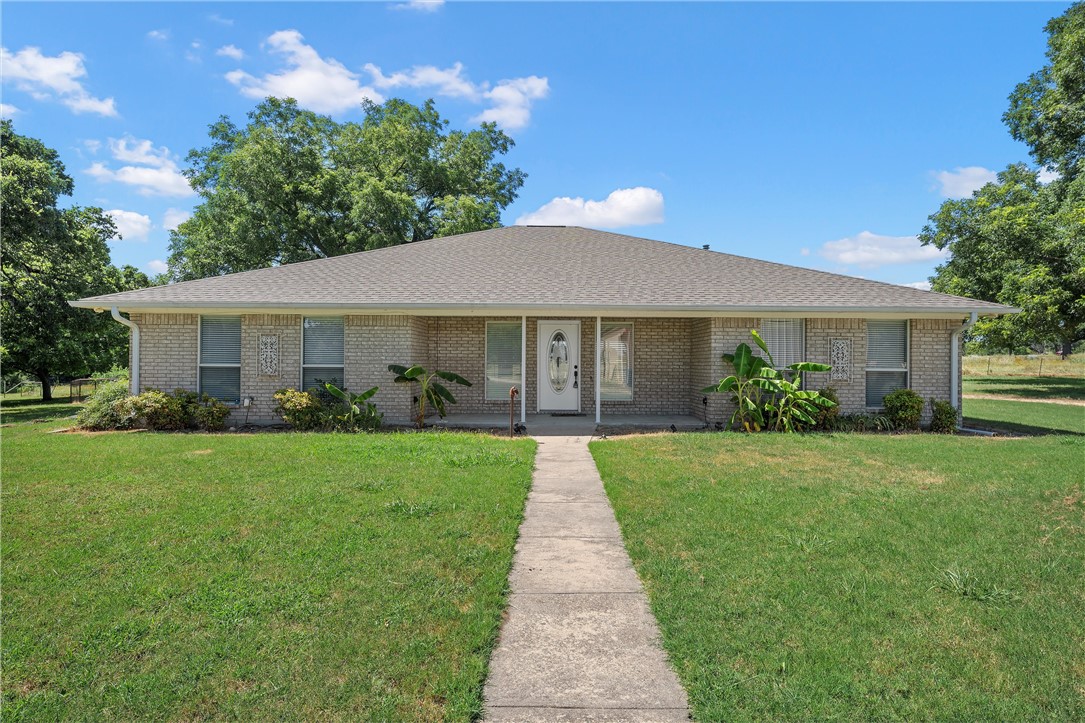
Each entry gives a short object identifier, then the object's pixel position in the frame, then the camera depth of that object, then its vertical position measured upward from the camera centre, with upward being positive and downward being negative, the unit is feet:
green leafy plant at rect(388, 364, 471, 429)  40.32 -1.44
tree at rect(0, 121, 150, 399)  56.39 +11.14
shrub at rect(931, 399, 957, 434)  40.01 -3.69
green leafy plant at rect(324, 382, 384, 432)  38.93 -3.37
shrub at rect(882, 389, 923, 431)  39.93 -2.99
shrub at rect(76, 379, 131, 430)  38.86 -3.19
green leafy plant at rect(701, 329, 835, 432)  38.65 -2.05
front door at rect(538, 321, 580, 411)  47.93 -0.17
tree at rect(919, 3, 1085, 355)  75.20 +19.24
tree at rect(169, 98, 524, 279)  85.30 +27.37
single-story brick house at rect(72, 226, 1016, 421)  39.75 +2.57
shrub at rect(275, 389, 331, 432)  38.86 -3.06
